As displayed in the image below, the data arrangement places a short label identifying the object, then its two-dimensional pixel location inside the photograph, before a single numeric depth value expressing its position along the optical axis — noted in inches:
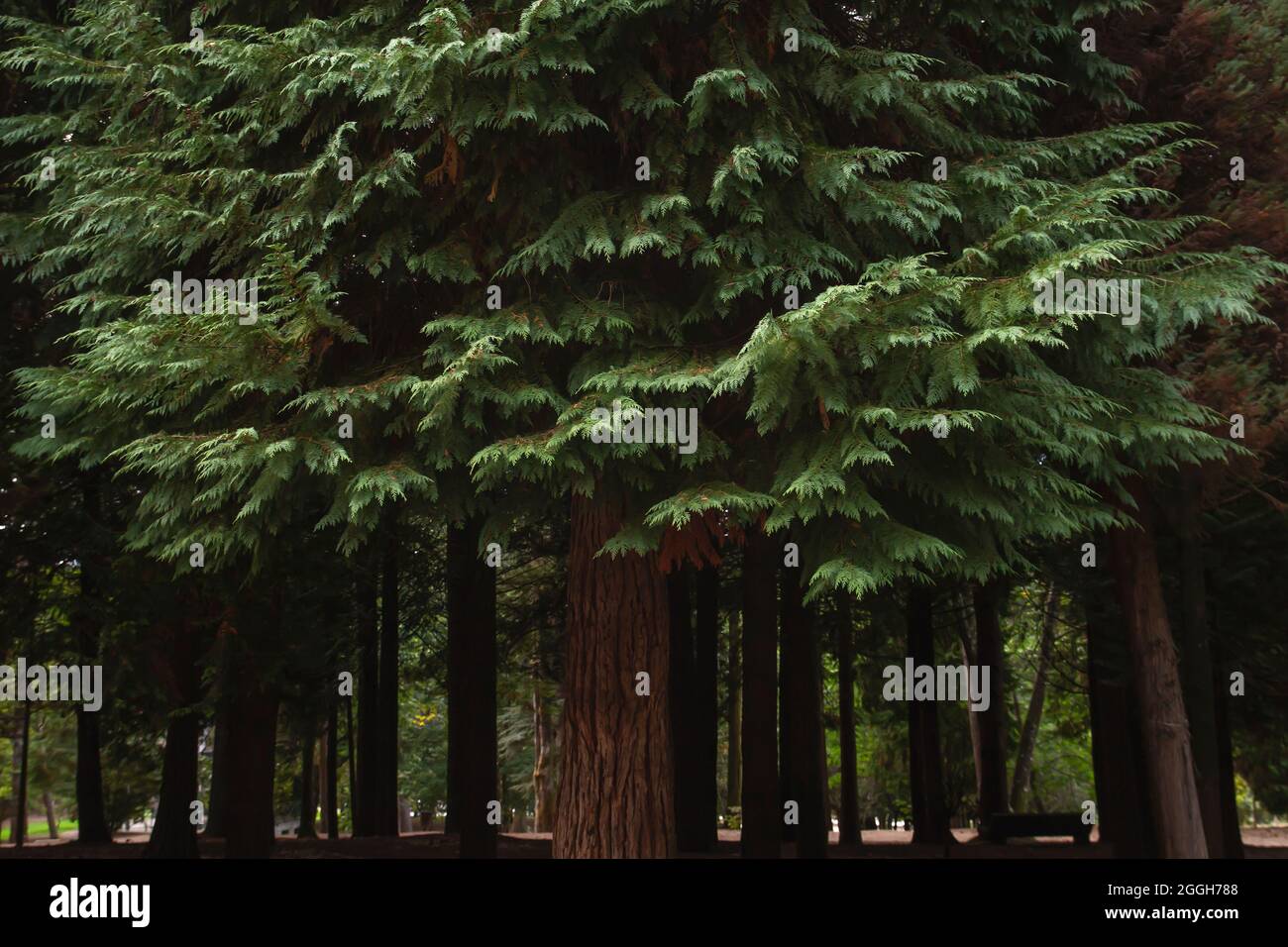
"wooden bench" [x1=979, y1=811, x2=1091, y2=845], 741.3
